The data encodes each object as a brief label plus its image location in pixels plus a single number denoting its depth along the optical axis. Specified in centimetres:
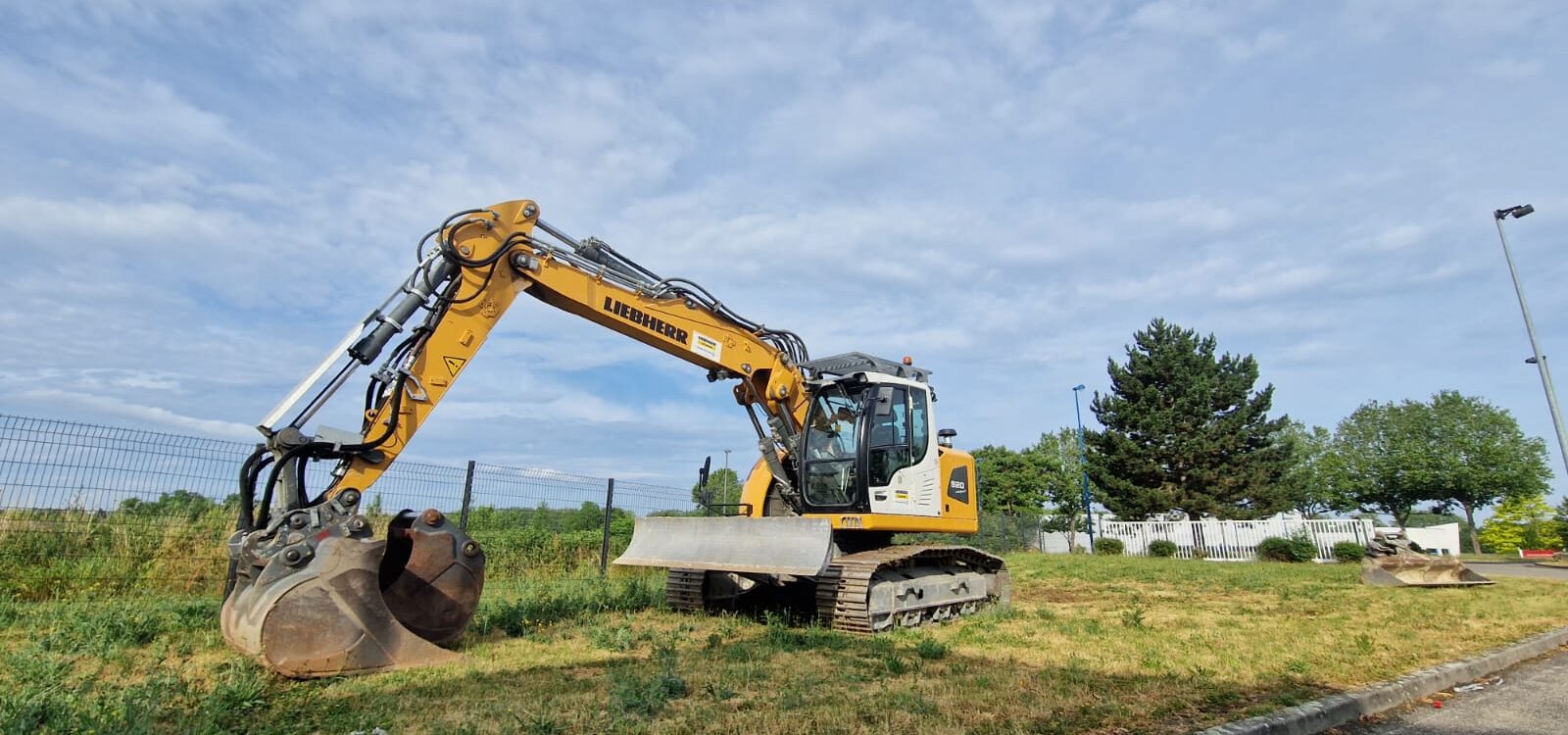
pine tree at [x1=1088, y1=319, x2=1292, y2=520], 3253
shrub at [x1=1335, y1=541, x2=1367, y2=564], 2111
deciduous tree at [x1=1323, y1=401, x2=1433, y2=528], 4494
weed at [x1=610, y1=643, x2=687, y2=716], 441
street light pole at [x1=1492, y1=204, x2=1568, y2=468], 1767
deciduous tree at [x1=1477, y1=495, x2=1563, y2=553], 3138
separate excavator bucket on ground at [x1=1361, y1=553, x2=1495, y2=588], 1252
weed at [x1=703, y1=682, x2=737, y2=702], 476
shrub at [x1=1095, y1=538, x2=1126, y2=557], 2864
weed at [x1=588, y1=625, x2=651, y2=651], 662
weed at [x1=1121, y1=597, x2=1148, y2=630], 807
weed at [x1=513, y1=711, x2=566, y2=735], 395
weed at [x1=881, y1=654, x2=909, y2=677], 555
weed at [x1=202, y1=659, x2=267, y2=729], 406
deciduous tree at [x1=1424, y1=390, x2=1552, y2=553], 4156
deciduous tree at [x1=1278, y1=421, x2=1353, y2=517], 3384
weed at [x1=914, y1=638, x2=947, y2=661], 622
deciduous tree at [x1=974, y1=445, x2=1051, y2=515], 4994
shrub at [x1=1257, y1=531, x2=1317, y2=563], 2231
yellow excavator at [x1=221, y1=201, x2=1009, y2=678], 526
